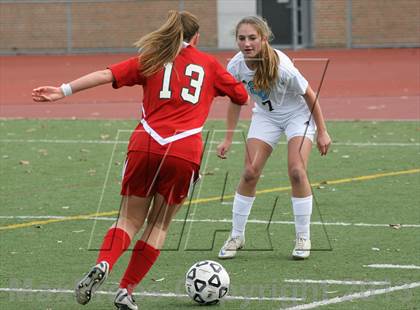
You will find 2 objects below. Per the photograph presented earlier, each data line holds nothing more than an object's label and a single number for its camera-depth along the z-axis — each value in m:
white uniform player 17.55
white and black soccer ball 15.12
